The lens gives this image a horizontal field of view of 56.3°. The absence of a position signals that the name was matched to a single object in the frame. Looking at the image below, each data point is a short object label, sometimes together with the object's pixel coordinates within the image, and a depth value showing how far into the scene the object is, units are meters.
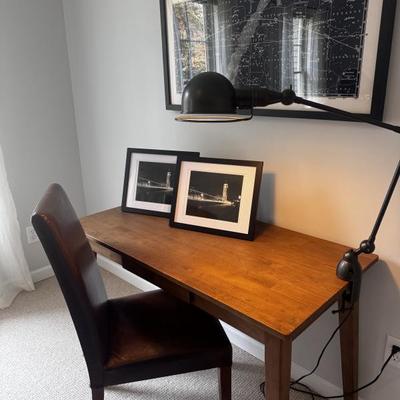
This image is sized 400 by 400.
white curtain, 2.08
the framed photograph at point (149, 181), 1.66
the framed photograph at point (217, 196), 1.37
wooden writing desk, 0.94
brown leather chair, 1.00
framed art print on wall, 1.08
